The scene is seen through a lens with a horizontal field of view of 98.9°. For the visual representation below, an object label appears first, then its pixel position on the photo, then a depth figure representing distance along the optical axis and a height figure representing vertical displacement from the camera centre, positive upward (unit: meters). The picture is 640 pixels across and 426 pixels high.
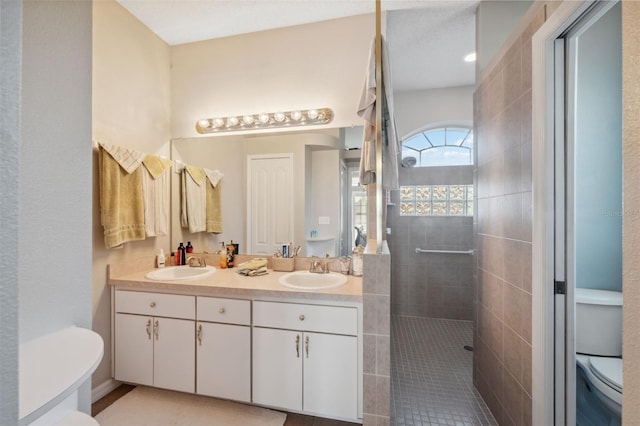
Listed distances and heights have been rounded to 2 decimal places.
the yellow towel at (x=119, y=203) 1.83 +0.06
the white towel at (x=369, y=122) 1.49 +0.54
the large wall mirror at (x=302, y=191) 2.23 +0.17
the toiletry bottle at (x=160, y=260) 2.27 -0.41
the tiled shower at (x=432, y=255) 3.17 -0.53
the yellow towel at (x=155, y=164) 2.12 +0.37
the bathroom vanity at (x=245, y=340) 1.57 -0.80
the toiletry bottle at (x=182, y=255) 2.37 -0.38
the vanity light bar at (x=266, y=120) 2.21 +0.77
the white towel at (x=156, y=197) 2.11 +0.11
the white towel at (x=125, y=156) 1.85 +0.39
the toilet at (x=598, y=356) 1.19 -0.66
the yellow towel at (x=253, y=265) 2.05 -0.41
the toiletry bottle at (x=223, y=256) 2.30 -0.38
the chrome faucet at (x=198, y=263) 2.30 -0.44
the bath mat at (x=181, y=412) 1.68 -1.29
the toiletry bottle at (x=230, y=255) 2.32 -0.37
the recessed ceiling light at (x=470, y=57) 2.67 +1.53
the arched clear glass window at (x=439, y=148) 3.39 +0.81
